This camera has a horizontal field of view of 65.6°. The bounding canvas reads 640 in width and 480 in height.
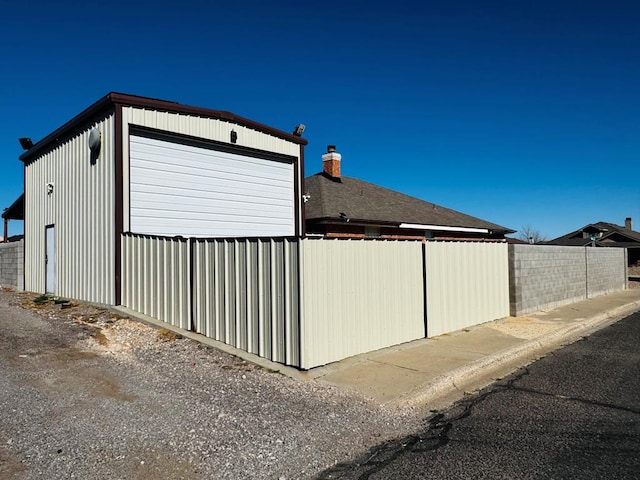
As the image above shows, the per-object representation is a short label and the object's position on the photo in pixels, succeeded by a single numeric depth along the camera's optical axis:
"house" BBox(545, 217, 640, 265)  46.31
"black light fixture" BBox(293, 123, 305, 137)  16.33
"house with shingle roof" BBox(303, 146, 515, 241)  20.23
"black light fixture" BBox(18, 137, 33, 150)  15.89
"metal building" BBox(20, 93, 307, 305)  11.62
